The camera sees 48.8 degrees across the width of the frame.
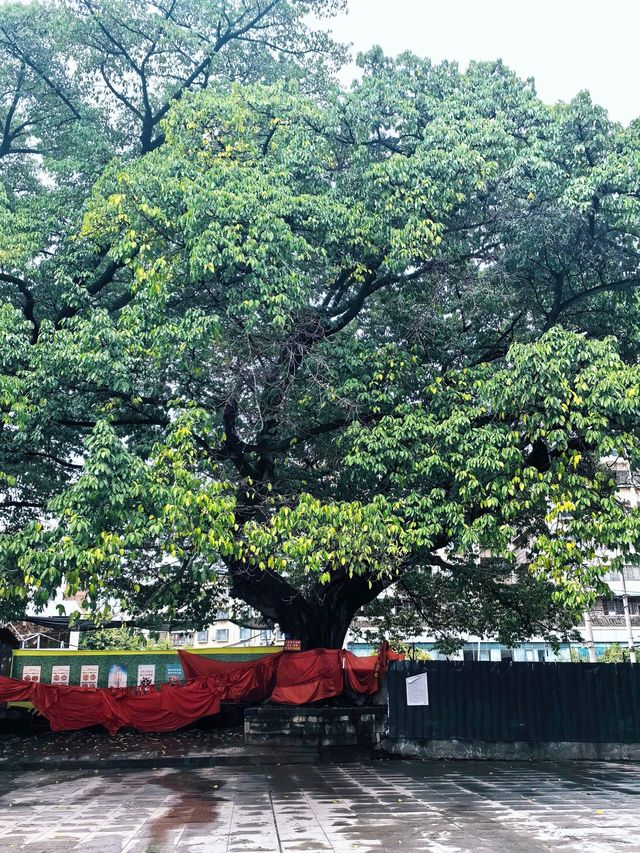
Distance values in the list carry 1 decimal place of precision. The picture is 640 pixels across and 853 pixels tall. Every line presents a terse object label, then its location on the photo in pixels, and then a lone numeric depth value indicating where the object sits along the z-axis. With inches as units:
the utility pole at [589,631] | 1401.3
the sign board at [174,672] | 790.5
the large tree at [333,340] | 368.2
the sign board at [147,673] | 791.1
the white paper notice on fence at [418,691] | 502.3
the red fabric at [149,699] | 600.7
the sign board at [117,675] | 799.7
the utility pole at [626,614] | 1363.2
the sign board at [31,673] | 795.4
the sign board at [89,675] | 802.2
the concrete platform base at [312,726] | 525.3
